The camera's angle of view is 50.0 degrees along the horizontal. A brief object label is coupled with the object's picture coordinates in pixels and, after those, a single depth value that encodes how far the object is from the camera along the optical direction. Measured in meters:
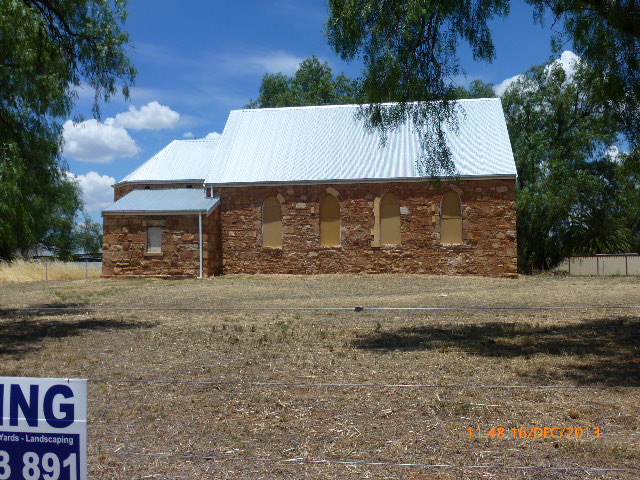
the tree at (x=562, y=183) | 32.59
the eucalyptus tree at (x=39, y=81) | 11.79
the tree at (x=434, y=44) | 10.79
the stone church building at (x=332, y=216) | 26.31
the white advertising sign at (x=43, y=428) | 3.89
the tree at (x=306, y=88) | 49.34
